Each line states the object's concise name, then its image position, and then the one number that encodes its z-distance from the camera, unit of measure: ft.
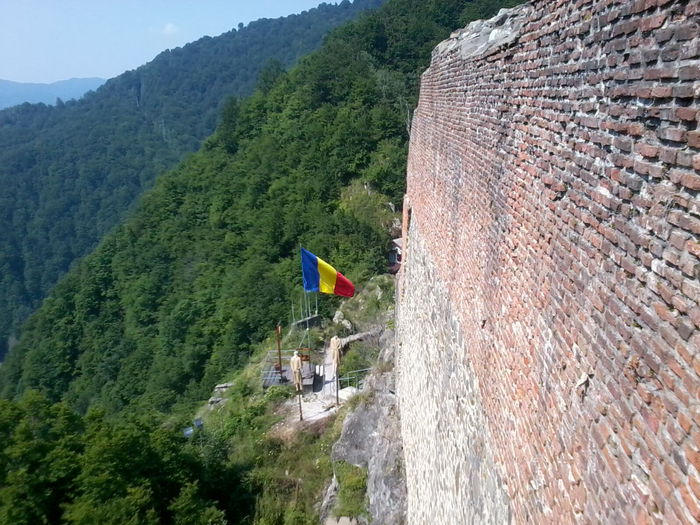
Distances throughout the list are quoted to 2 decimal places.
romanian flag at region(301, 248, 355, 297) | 42.11
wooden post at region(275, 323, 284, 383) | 61.54
